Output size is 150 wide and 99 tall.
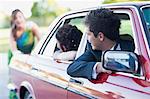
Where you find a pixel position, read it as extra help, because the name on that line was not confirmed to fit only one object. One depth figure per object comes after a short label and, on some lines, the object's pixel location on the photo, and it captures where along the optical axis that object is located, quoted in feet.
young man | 7.02
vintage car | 6.20
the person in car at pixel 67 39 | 9.19
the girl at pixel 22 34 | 14.93
